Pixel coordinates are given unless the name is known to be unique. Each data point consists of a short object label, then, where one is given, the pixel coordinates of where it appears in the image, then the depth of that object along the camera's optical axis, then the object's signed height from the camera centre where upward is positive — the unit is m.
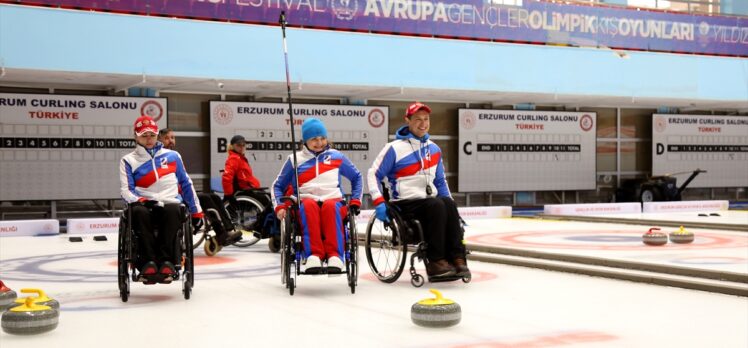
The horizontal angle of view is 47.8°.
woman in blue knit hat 5.16 -0.30
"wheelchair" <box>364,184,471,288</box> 5.33 -0.60
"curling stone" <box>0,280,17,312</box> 4.44 -0.78
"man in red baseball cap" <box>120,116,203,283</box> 4.91 -0.29
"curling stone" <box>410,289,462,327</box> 3.85 -0.76
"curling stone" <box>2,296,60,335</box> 3.73 -0.76
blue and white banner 12.44 +2.13
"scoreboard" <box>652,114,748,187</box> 17.16 -0.06
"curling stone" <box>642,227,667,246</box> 7.66 -0.85
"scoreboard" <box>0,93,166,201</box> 11.70 +0.10
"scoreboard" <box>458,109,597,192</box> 15.27 -0.08
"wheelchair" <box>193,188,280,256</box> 7.66 -0.65
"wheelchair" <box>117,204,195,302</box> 4.79 -0.61
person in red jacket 8.17 -0.24
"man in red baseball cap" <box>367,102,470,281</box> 5.36 -0.29
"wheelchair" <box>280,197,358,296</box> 5.09 -0.60
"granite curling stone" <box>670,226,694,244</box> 7.79 -0.85
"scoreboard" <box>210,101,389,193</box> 13.18 +0.28
